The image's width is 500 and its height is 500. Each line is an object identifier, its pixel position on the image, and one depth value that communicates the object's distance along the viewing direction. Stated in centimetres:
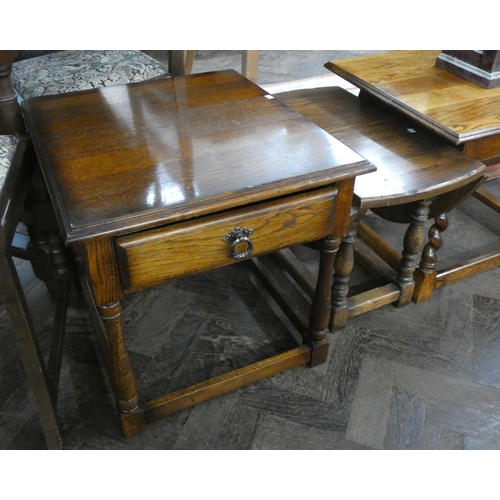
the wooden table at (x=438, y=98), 127
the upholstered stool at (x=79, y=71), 140
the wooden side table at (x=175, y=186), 83
